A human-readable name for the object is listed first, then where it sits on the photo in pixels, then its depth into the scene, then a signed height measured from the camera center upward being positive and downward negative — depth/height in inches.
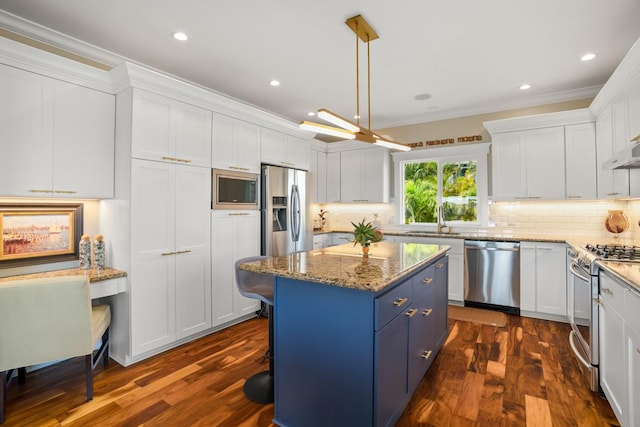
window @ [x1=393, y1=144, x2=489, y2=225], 187.6 +19.5
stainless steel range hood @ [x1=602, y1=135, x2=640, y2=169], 82.4 +16.2
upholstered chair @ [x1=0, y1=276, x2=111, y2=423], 78.3 -27.4
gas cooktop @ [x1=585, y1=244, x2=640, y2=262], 90.2 -11.3
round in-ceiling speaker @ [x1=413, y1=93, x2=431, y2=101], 166.6 +62.8
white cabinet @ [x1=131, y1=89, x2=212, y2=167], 110.0 +31.5
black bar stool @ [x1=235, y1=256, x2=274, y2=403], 89.2 -30.7
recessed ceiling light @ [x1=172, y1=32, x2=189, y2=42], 110.0 +61.9
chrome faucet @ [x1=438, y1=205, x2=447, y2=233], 195.6 -3.3
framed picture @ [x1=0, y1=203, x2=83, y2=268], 101.1 -5.6
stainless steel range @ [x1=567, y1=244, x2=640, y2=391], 89.6 -25.1
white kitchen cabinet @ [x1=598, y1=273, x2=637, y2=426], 69.1 -31.3
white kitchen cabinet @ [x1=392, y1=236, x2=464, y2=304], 171.3 -28.5
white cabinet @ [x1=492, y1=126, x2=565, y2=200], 159.3 +26.3
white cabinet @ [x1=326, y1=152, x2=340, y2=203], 228.4 +27.4
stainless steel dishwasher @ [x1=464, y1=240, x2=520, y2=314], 159.3 -30.2
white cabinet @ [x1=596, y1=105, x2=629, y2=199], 128.6 +24.4
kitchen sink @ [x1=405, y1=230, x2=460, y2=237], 178.5 -10.0
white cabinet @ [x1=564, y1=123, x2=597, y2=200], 151.6 +26.1
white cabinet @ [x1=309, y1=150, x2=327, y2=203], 225.5 +27.5
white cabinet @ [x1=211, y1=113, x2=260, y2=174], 136.5 +31.9
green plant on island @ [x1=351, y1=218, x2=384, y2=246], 96.0 -5.8
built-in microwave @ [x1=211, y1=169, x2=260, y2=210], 135.3 +11.6
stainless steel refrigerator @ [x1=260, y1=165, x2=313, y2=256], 157.2 +2.5
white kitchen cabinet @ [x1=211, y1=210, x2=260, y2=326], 136.3 -16.9
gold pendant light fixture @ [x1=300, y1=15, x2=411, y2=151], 92.4 +27.1
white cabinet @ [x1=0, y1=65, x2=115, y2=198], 92.4 +24.4
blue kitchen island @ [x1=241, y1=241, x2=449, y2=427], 64.2 -27.1
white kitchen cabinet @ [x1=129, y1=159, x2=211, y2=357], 110.0 -14.0
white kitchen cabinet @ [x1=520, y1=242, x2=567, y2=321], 148.9 -30.5
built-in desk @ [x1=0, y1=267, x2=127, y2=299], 100.6 -19.6
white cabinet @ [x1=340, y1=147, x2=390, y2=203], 211.0 +27.1
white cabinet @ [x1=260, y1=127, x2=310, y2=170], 159.6 +35.3
